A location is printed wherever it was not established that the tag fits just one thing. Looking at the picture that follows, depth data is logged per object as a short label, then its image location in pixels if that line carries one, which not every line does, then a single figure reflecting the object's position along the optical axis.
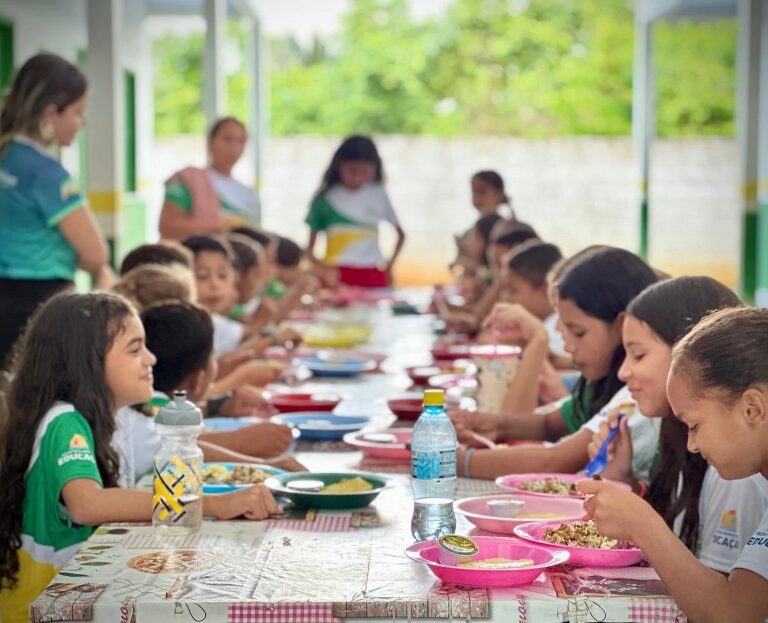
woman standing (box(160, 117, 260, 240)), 5.85
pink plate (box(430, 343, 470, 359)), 4.45
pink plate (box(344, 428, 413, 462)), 2.69
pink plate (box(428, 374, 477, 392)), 3.65
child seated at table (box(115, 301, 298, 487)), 2.69
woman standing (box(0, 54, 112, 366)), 4.25
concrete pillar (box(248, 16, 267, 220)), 14.44
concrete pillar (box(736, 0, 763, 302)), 11.72
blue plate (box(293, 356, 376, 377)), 4.08
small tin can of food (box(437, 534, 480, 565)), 1.81
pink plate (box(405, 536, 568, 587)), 1.75
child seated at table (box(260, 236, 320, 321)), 6.96
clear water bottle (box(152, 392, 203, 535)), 2.10
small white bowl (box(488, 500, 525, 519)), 2.20
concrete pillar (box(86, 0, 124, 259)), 8.18
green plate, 2.23
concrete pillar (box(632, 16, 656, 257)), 13.80
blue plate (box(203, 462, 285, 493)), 2.33
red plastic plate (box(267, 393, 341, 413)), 3.34
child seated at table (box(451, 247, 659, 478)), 2.62
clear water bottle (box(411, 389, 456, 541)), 2.06
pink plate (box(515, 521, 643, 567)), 1.87
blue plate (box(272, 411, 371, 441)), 2.97
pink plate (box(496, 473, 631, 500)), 2.35
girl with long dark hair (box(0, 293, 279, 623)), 2.20
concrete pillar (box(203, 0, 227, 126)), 11.21
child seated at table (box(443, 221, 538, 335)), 5.36
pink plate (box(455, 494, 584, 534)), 2.17
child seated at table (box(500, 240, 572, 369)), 4.27
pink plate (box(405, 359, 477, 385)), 3.87
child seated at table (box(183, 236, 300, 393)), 4.62
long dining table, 1.70
